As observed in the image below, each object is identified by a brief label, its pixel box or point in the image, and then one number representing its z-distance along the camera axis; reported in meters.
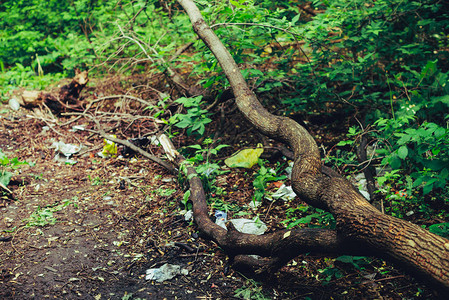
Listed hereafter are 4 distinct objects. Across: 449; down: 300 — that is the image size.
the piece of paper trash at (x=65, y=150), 4.20
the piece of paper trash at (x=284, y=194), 3.02
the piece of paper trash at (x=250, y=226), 2.58
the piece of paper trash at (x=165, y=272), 2.21
